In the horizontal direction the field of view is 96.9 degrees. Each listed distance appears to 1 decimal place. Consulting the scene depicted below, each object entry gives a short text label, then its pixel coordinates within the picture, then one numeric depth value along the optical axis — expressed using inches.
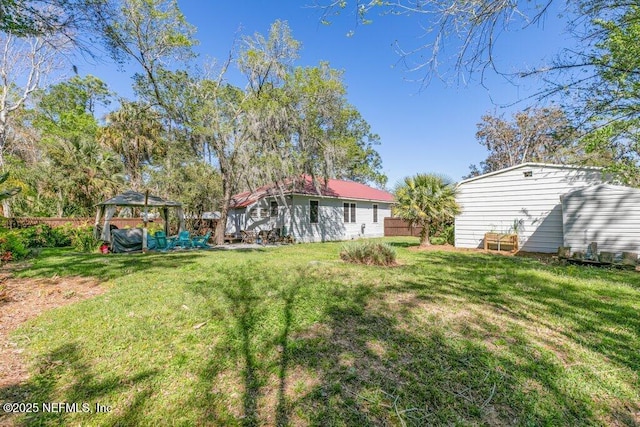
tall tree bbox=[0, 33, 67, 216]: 605.6
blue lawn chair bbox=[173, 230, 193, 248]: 462.5
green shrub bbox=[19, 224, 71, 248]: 421.5
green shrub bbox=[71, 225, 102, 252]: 413.1
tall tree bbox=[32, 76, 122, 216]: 675.4
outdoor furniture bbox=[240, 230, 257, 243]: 585.6
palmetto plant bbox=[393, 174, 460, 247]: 420.8
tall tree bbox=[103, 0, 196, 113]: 402.9
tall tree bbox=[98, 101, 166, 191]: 717.3
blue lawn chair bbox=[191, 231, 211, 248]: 477.1
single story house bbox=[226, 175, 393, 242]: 591.2
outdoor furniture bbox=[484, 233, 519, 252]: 381.4
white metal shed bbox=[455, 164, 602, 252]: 354.6
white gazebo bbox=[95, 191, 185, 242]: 426.3
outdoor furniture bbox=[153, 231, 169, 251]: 436.8
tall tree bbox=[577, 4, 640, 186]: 175.5
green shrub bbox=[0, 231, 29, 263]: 298.5
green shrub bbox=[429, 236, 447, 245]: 492.7
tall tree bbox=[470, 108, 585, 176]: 843.4
